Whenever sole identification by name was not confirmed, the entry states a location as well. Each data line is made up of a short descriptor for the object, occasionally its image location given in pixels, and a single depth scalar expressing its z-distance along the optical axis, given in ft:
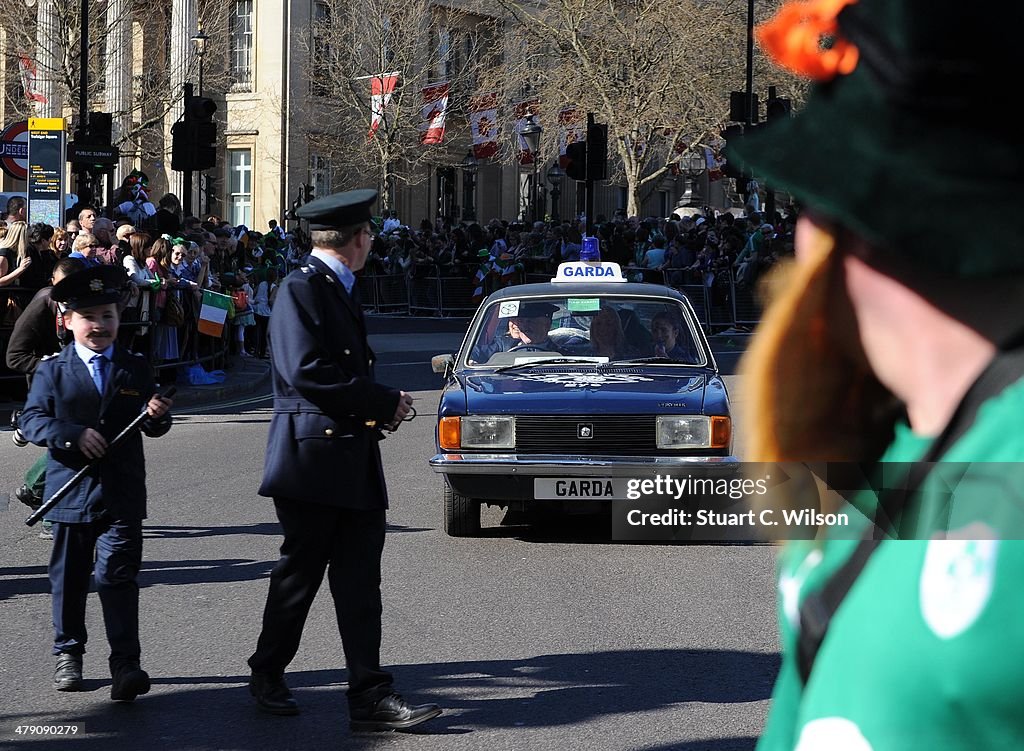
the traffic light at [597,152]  96.72
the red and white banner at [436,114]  146.10
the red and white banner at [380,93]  146.10
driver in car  31.07
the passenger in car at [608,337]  30.96
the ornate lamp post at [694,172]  157.38
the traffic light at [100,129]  85.60
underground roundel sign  63.46
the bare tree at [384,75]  159.63
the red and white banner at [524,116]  137.55
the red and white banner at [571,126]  138.82
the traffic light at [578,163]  98.73
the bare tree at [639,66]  133.69
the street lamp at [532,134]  119.55
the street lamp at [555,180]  141.28
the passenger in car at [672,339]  31.12
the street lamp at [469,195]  199.11
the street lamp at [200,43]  141.49
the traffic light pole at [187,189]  71.24
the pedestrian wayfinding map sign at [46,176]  57.57
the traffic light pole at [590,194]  95.26
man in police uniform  17.10
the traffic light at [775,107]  72.47
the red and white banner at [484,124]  145.69
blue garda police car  27.71
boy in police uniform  18.42
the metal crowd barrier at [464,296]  89.51
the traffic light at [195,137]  70.69
